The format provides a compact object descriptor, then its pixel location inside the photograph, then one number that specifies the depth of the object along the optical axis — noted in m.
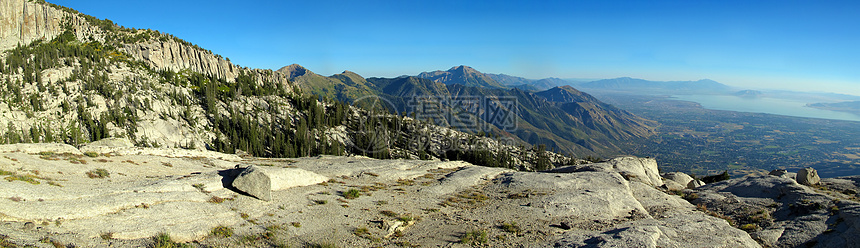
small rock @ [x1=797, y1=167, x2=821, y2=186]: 41.78
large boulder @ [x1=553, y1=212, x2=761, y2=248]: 20.25
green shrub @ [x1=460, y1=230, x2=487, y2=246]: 22.31
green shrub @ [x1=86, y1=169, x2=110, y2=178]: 27.70
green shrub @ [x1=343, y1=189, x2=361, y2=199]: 32.69
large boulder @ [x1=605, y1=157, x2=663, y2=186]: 50.28
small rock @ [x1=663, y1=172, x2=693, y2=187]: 56.04
